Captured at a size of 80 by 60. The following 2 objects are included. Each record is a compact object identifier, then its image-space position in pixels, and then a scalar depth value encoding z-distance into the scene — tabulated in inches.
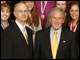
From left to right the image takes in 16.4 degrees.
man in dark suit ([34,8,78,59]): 163.6
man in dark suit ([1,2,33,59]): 159.9
